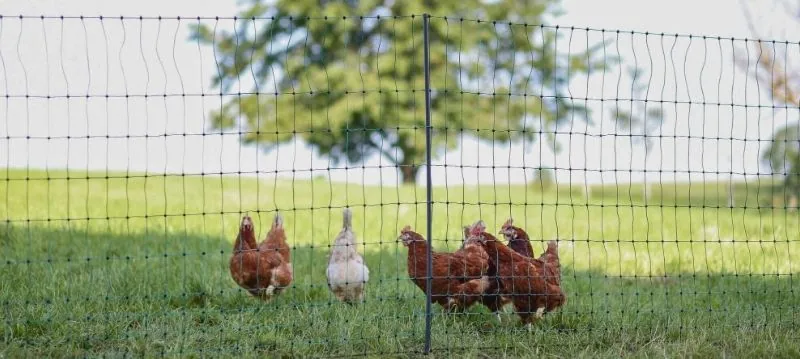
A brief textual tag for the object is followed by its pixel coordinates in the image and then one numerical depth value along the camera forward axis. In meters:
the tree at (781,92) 15.05
